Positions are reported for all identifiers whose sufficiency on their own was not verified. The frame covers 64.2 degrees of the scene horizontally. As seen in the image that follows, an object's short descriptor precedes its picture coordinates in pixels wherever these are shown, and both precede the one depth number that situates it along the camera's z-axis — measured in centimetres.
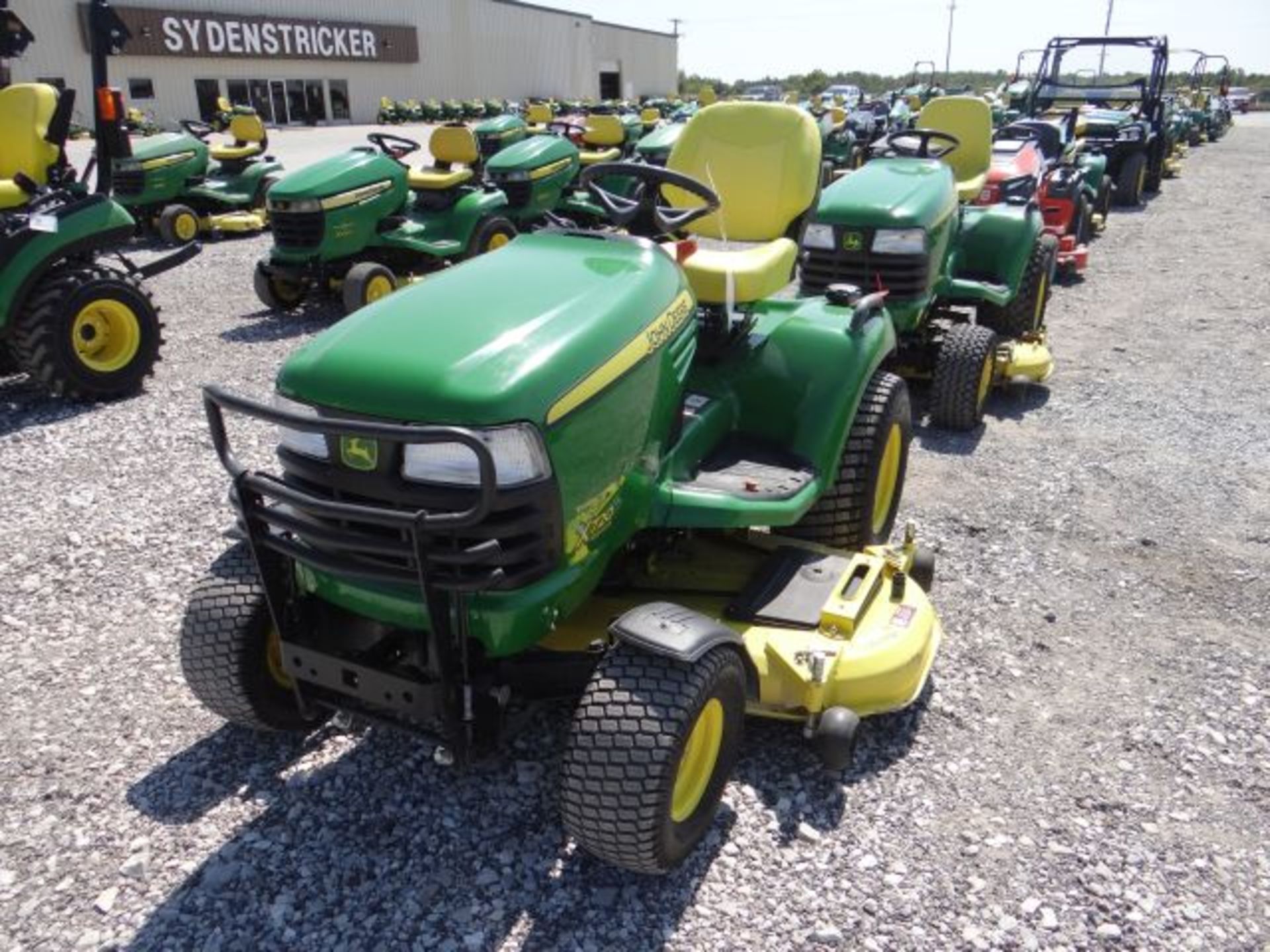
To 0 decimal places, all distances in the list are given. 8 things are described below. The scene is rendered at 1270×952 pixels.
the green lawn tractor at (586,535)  215
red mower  741
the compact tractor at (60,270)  562
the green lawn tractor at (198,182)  1072
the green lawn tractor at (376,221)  767
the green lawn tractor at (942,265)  527
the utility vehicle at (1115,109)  1246
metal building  2769
